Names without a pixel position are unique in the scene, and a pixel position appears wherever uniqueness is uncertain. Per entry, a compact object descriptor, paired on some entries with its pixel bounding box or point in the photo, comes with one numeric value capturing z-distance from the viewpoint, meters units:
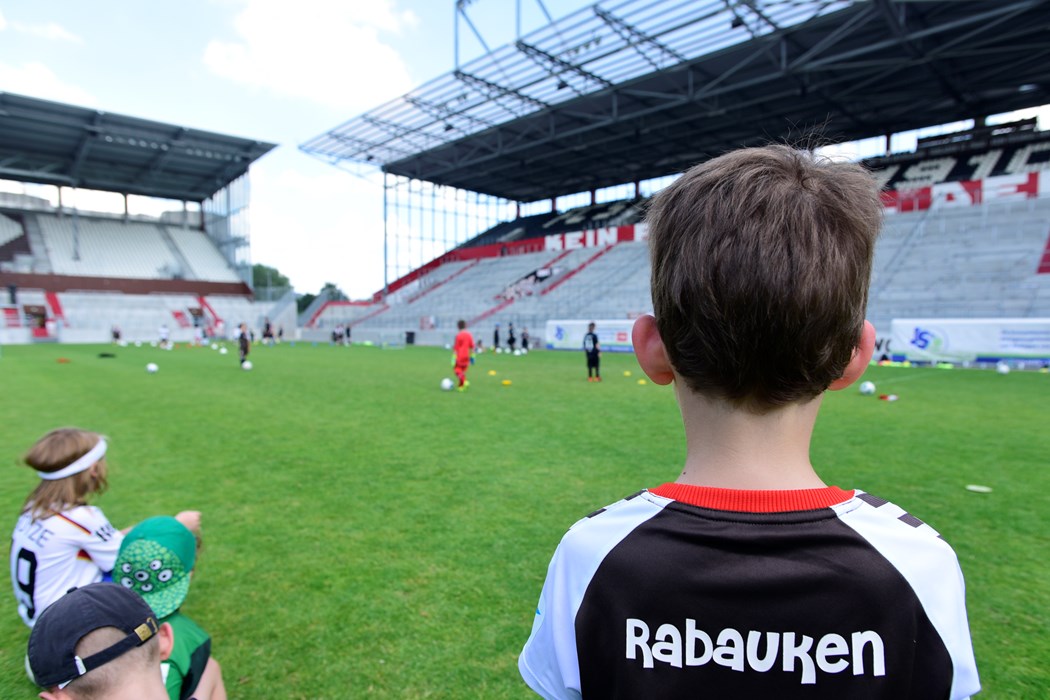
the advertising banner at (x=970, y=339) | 17.31
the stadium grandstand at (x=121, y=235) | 43.12
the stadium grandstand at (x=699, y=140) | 24.64
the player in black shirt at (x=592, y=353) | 15.56
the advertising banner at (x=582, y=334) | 28.19
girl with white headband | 2.85
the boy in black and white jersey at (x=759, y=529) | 0.87
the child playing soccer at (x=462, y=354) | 13.94
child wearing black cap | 1.48
